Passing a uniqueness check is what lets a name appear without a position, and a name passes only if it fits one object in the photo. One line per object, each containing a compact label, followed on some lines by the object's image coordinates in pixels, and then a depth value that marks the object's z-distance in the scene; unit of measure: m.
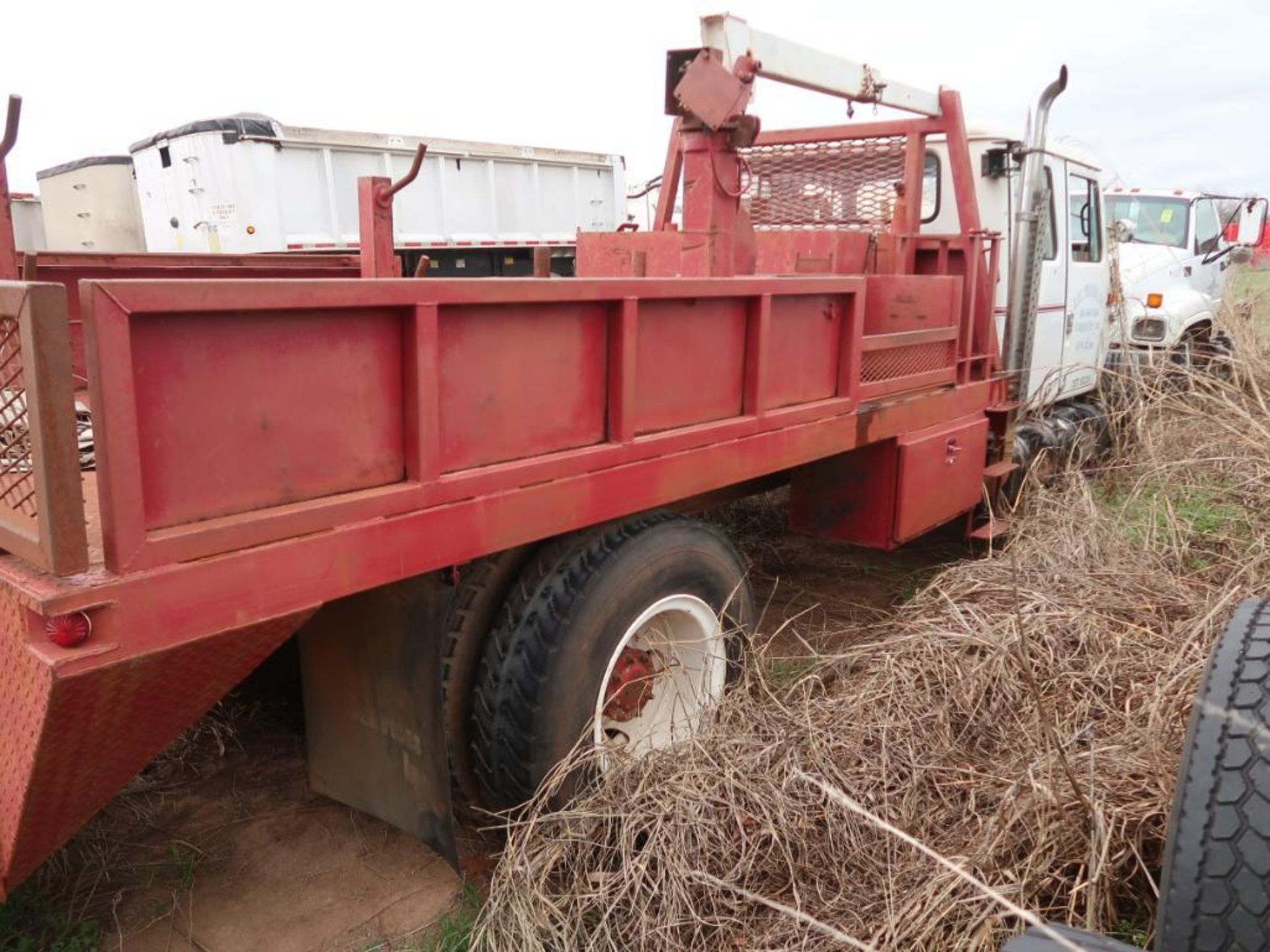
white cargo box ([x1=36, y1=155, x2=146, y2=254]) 13.34
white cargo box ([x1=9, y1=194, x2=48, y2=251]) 14.81
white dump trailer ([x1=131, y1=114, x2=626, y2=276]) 11.28
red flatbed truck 1.73
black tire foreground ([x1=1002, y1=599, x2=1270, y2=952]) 1.56
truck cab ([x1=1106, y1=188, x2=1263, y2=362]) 7.93
